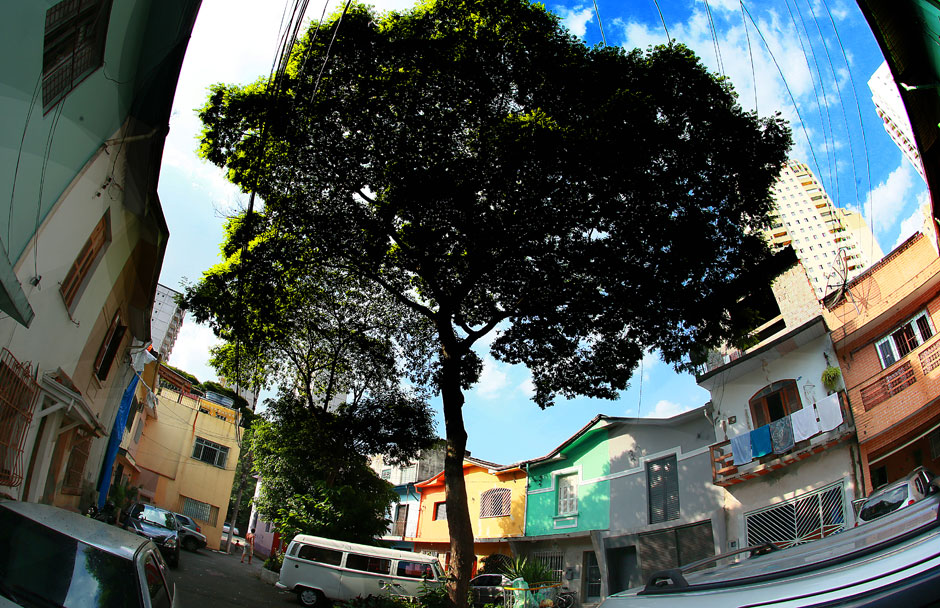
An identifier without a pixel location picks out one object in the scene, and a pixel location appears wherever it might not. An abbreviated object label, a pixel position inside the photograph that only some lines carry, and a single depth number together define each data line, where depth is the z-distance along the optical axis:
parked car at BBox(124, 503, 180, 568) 14.20
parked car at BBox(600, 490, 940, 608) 1.86
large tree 10.30
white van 15.27
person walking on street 25.28
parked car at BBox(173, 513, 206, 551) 21.81
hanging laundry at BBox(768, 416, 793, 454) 14.07
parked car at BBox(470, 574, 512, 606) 16.98
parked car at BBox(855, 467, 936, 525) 7.94
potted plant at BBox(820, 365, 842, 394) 13.67
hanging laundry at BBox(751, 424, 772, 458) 14.53
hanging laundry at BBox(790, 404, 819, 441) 13.52
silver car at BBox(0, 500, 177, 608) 3.60
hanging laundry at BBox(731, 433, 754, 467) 14.91
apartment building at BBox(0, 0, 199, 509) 4.29
